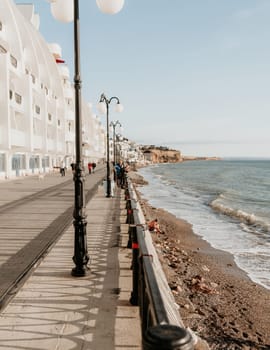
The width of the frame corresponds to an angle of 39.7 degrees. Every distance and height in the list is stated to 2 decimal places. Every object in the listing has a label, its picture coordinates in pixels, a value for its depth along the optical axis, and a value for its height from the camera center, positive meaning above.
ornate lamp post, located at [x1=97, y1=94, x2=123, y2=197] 17.62 +2.48
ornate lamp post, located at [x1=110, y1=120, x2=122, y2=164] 30.30 +2.88
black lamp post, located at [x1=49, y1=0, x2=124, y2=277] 6.58 +0.42
